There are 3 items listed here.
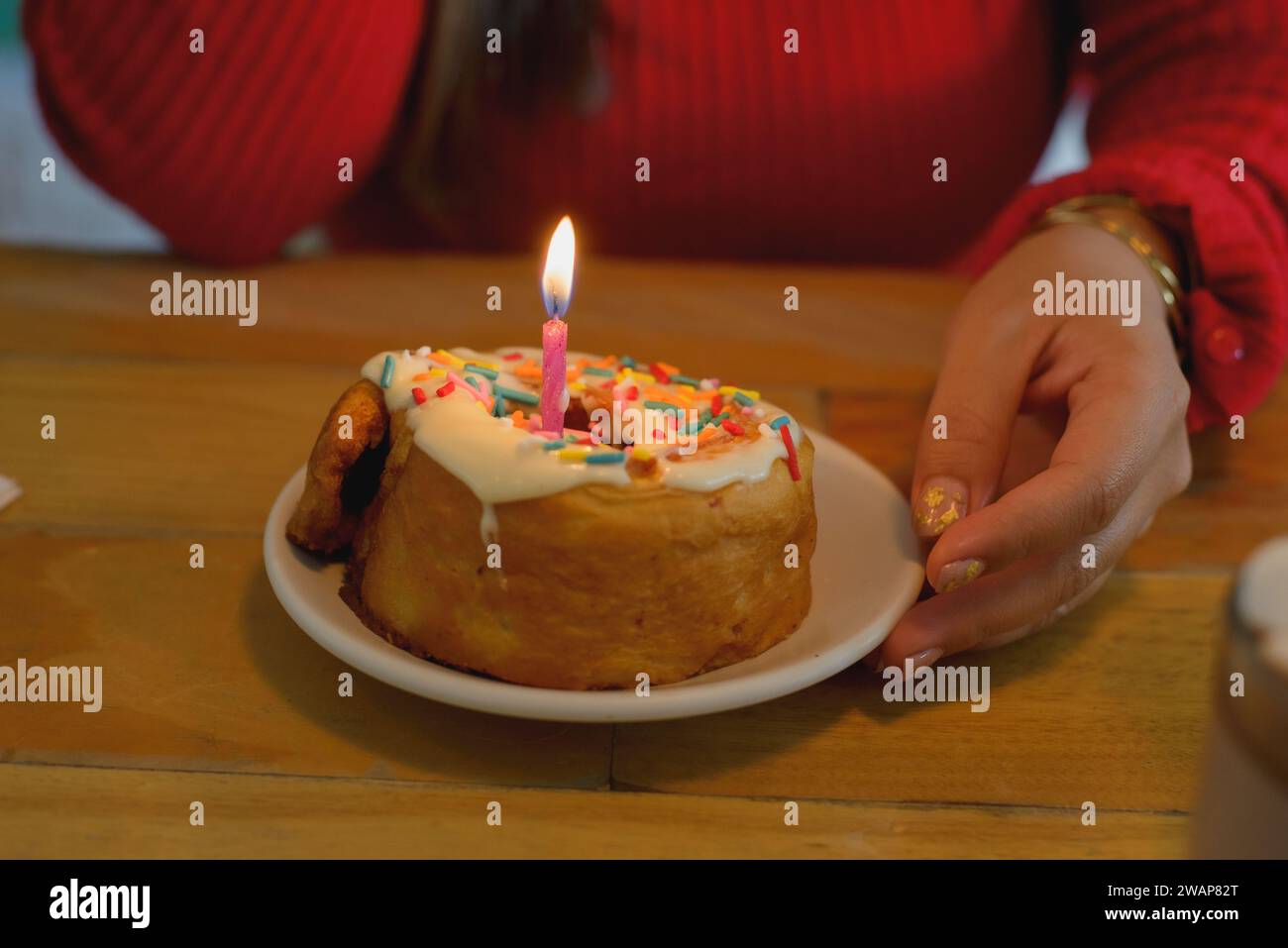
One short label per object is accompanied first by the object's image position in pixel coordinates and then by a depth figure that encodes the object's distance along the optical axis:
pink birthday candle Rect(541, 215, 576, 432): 0.43
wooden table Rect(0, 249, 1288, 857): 0.39
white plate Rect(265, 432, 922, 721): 0.40
